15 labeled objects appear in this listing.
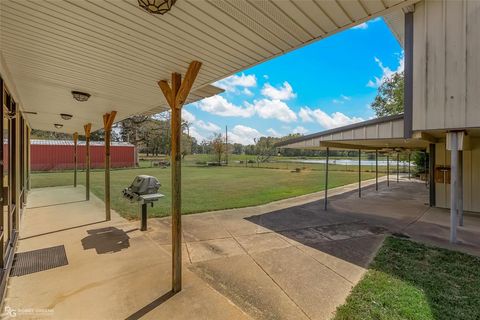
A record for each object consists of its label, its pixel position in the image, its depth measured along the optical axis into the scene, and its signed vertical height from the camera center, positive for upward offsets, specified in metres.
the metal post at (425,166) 14.17 -0.49
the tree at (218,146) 34.22 +1.86
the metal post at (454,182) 4.71 -0.48
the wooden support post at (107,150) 5.91 +0.22
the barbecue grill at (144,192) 5.01 -0.73
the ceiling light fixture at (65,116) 6.40 +1.16
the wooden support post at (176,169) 2.96 -0.13
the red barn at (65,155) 20.78 +0.36
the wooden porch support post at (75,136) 10.93 +1.01
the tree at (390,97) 17.92 +5.20
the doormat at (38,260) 3.43 -1.57
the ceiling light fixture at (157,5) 1.71 +1.11
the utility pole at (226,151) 35.73 +1.14
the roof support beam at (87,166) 8.35 -0.26
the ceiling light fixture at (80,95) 4.16 +1.10
